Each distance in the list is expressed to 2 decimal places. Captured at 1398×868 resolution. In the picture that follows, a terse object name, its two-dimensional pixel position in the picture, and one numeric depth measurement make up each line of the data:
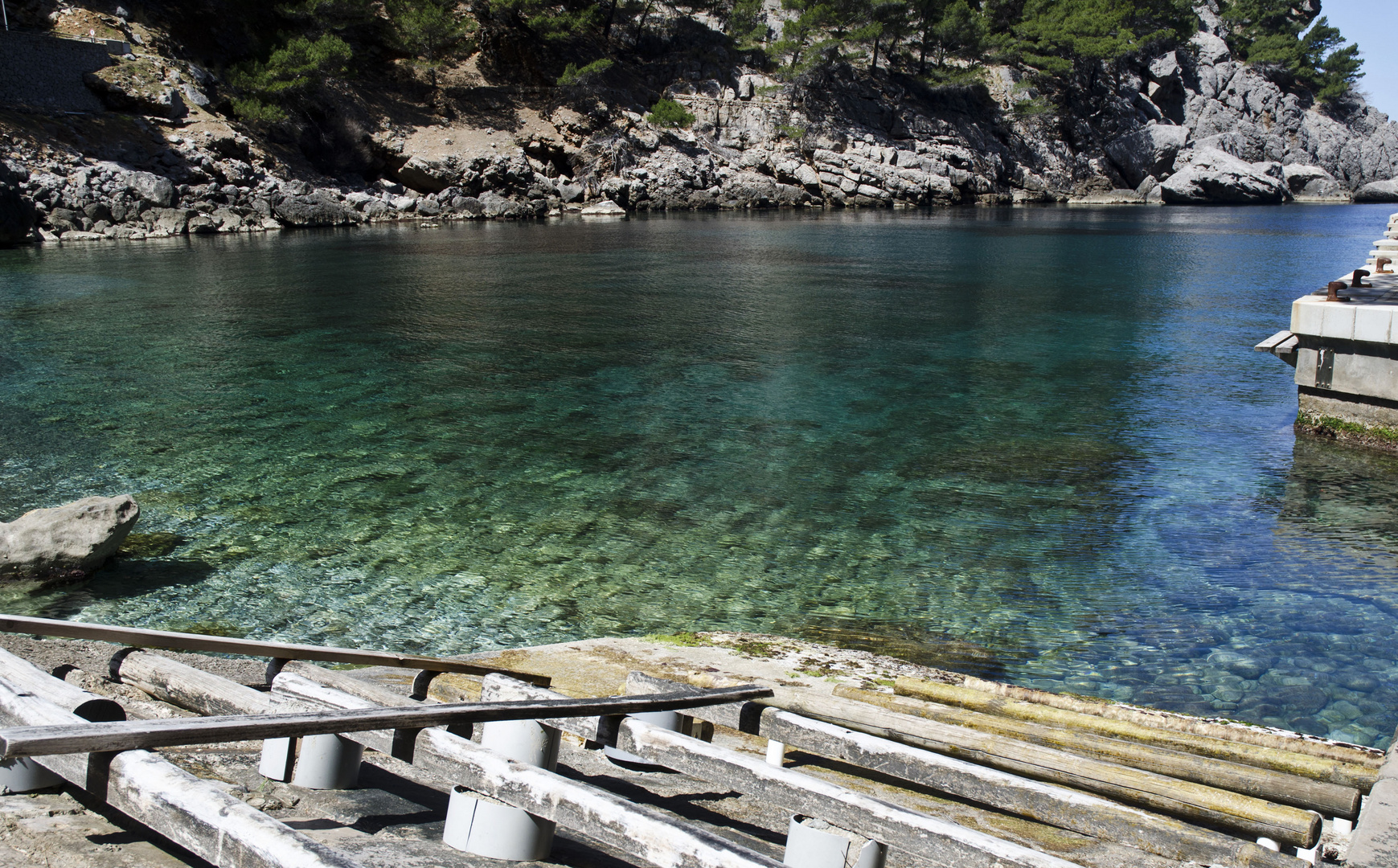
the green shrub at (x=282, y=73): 51.66
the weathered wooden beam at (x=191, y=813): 2.20
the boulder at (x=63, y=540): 7.41
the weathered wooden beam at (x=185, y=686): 3.55
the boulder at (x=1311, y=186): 90.00
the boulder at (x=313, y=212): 46.12
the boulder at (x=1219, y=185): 80.12
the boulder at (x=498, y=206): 55.09
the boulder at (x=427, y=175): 56.62
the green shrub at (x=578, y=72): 66.44
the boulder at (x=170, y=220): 40.50
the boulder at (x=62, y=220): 37.91
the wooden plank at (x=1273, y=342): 12.15
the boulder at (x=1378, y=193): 89.06
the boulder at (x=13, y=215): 35.12
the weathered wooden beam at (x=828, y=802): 2.61
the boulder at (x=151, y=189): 40.88
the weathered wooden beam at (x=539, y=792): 2.38
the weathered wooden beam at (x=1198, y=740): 3.68
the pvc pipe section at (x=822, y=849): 2.58
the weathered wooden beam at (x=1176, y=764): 3.42
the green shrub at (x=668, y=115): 66.88
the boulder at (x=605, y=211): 59.81
